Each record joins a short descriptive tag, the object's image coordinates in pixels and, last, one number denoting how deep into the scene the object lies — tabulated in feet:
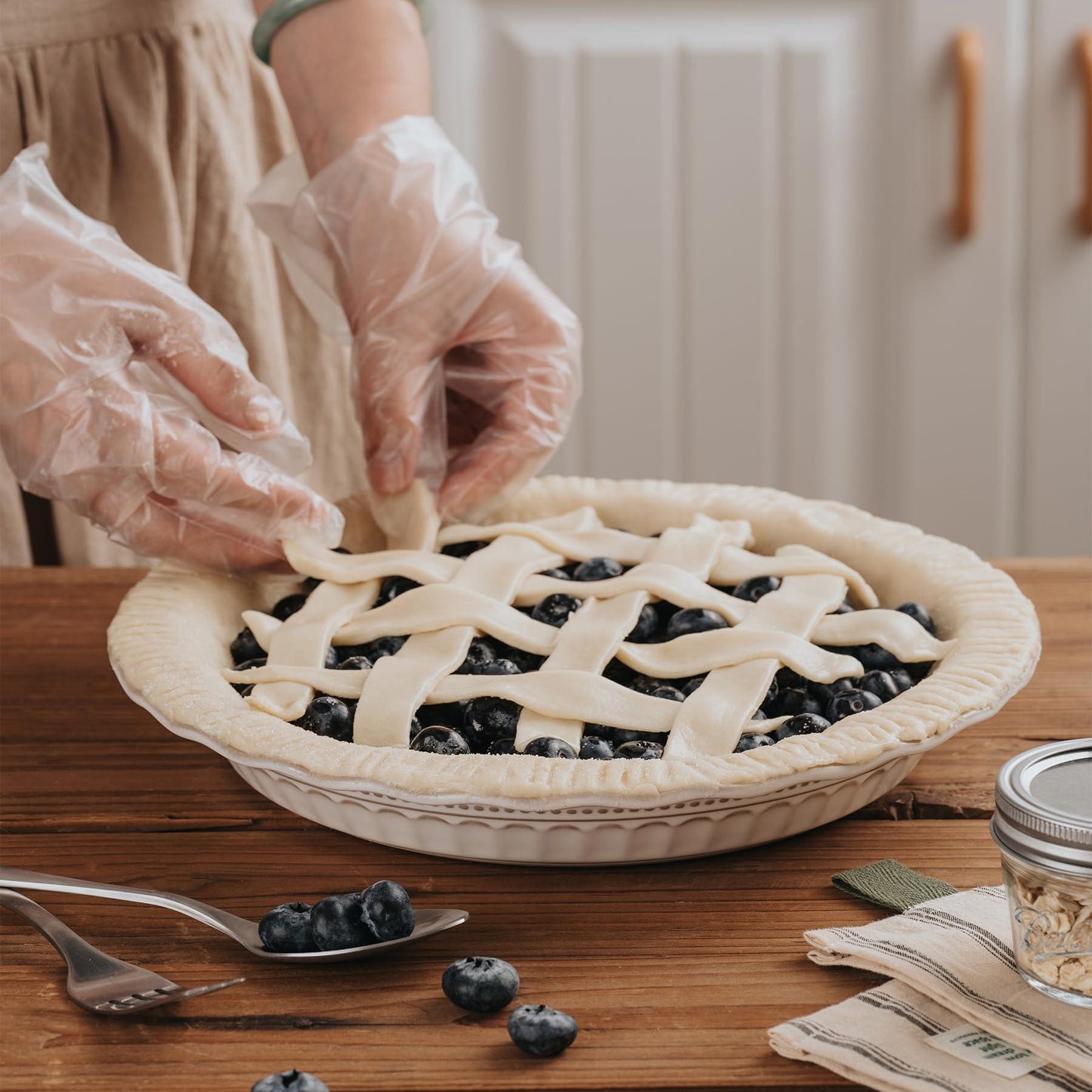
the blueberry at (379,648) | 2.54
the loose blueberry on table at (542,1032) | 2.01
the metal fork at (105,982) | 2.07
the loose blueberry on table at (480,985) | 2.06
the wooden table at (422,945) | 2.02
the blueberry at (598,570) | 2.67
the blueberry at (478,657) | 2.47
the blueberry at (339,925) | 2.12
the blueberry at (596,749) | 2.30
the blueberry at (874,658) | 2.49
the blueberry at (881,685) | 2.40
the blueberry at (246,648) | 2.58
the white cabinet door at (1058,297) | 7.66
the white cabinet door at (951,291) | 7.72
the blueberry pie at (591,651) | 2.24
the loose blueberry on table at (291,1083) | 1.96
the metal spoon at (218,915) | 2.11
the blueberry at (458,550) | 2.84
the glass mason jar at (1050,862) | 1.95
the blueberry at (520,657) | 2.52
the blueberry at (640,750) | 2.30
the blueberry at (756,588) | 2.64
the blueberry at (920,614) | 2.58
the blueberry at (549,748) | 2.29
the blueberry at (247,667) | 2.49
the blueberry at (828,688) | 2.42
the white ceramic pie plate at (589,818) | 2.18
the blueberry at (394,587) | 2.68
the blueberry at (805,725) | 2.32
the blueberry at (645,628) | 2.55
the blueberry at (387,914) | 2.12
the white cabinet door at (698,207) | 7.89
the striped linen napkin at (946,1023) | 1.96
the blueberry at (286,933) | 2.12
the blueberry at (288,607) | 2.68
